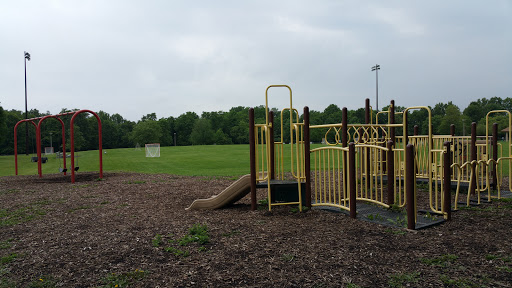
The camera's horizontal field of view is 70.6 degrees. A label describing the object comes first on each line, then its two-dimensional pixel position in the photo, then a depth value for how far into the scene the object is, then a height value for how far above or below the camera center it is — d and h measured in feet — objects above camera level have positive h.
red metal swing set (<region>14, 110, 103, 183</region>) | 44.62 -0.54
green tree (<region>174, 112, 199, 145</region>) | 352.16 +12.83
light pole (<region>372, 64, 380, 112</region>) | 190.60 +32.97
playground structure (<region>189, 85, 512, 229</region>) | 20.03 -2.48
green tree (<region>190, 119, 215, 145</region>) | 331.77 +6.25
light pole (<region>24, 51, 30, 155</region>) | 140.32 +34.86
